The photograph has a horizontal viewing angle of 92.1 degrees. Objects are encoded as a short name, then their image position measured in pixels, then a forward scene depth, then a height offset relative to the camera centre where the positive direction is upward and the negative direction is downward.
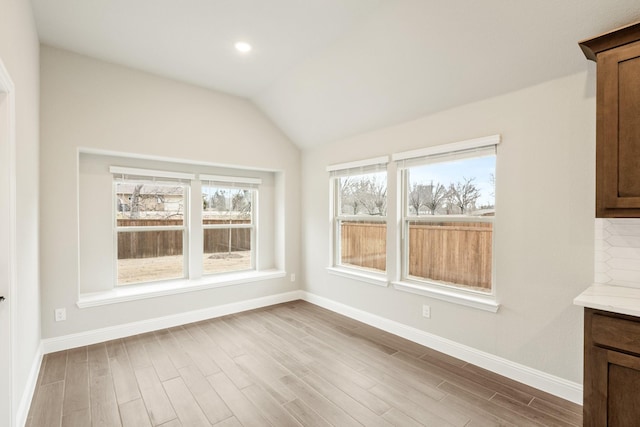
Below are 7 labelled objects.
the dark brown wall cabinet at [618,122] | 1.75 +0.51
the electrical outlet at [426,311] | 3.19 -1.06
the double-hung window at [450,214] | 2.88 -0.05
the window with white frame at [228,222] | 4.40 -0.17
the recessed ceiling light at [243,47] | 3.01 +1.63
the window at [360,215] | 3.87 -0.06
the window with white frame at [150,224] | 3.75 -0.16
